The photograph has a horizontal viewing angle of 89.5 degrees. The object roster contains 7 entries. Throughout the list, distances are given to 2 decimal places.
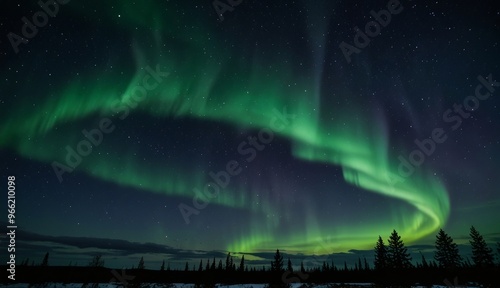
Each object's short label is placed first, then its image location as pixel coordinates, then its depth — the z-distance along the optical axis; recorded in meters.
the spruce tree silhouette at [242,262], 116.28
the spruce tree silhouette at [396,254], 60.61
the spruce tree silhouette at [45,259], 105.32
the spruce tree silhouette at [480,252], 57.42
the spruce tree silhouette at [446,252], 60.36
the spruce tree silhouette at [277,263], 74.81
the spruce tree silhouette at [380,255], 68.06
